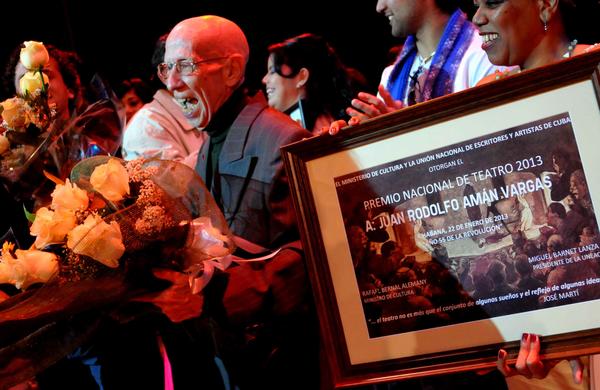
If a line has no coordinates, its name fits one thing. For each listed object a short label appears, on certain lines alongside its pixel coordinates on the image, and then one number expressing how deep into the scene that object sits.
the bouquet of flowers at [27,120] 2.54
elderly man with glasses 2.20
